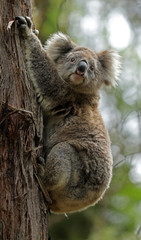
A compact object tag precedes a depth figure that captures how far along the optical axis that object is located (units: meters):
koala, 9.39
